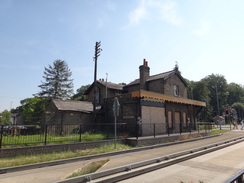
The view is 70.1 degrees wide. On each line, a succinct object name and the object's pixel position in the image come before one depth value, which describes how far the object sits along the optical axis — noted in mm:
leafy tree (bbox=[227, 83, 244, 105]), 84125
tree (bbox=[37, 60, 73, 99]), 45103
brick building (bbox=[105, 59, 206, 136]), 15383
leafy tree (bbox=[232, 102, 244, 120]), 77438
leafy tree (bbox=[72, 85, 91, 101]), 69388
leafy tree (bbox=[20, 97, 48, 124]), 43812
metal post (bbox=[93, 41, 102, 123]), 17500
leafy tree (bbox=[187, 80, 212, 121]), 59156
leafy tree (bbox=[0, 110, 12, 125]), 41719
